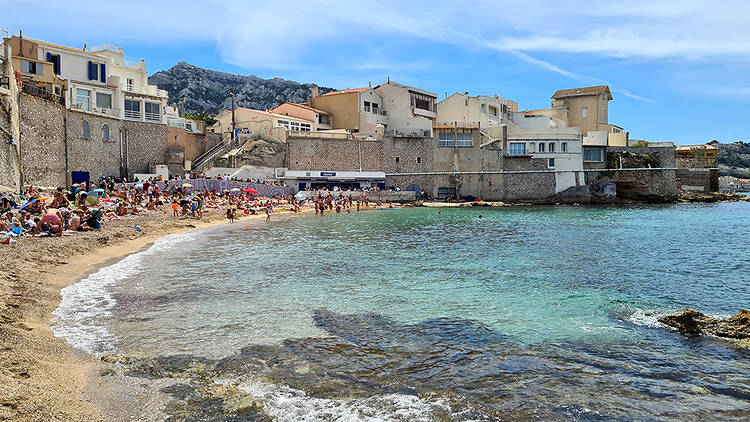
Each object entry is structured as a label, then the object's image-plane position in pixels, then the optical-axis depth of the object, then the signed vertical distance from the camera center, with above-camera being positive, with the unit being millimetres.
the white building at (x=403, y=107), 55875 +10224
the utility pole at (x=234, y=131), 48766 +6393
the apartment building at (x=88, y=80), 33031 +8576
